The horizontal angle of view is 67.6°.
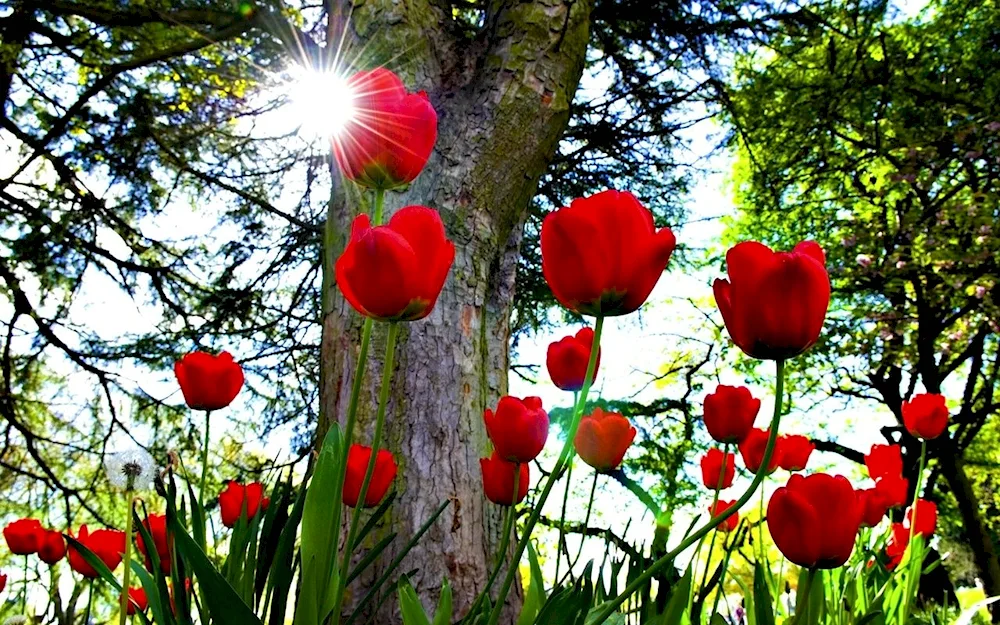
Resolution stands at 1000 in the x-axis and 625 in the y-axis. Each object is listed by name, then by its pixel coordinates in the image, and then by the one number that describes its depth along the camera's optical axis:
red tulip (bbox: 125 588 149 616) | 1.48
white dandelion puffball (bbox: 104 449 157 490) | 0.88
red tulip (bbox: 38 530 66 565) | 1.67
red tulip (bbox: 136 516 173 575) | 1.14
